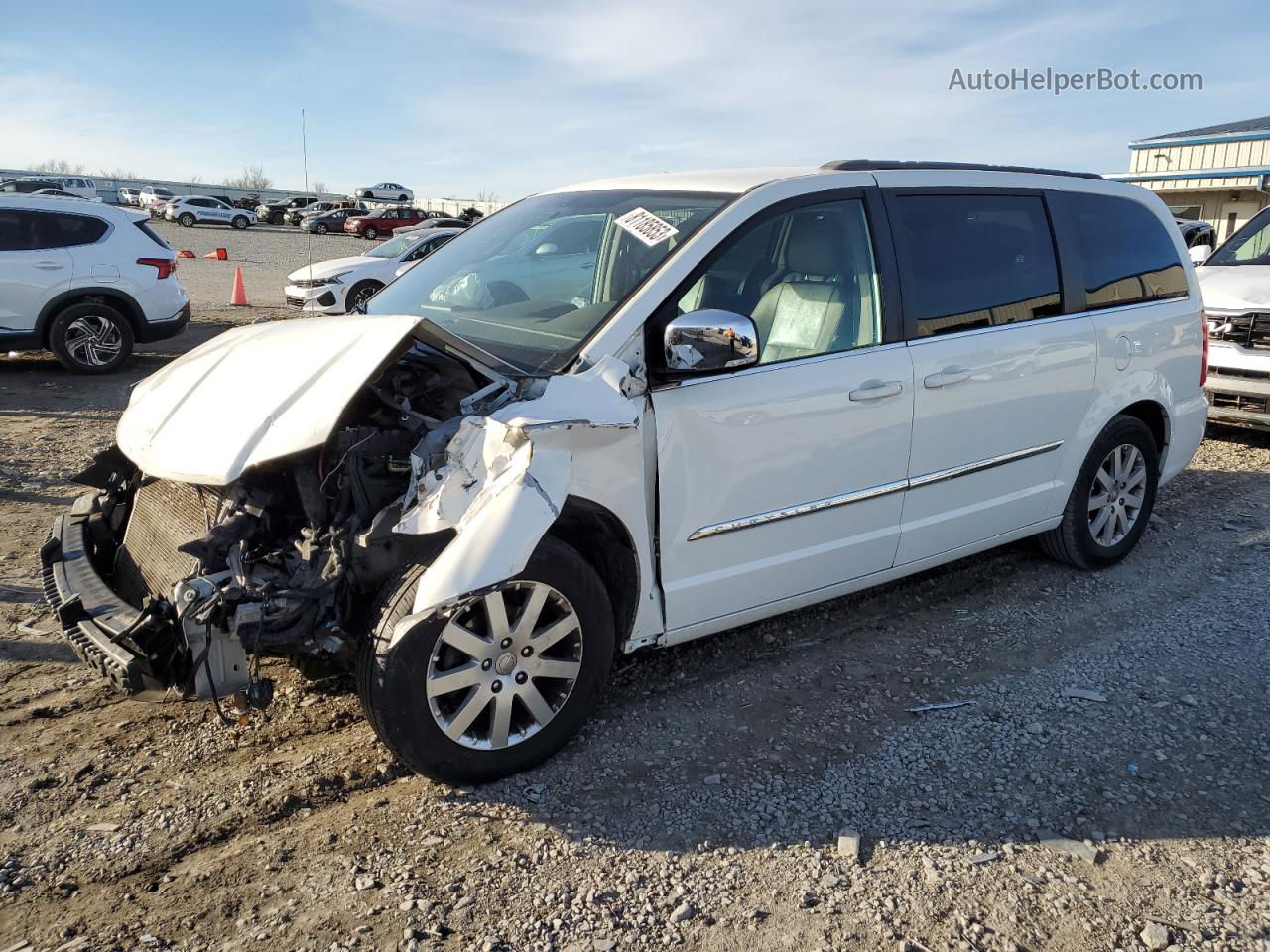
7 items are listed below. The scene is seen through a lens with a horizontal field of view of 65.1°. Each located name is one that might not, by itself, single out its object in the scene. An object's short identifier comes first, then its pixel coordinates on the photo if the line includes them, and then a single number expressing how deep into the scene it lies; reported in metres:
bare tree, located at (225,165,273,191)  102.46
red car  45.19
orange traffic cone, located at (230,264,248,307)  16.70
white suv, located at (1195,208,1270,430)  7.39
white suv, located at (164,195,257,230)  46.12
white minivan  2.91
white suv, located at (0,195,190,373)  9.85
